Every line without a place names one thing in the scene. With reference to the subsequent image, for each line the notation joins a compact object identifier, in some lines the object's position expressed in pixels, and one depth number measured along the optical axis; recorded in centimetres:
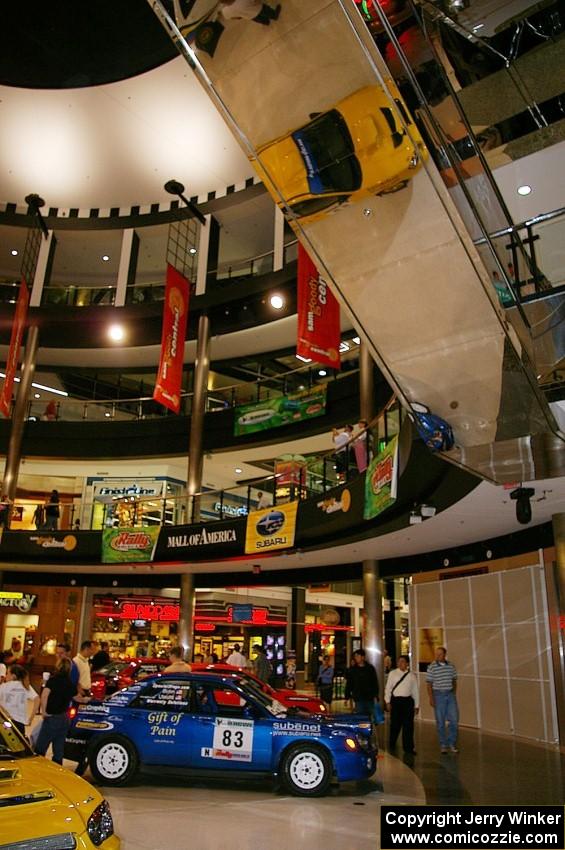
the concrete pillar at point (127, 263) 2499
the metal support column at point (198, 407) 2291
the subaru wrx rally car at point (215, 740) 812
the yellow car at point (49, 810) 371
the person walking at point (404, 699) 1141
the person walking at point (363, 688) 1222
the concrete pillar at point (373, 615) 1697
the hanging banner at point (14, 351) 2145
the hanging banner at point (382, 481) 1027
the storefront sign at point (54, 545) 2086
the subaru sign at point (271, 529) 1523
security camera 863
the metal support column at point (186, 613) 2048
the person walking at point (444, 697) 1145
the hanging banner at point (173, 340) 1970
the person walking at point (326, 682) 1866
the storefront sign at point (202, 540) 1773
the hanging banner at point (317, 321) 1535
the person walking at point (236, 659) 1720
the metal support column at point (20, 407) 2405
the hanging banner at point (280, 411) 2212
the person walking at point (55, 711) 801
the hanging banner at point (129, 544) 1914
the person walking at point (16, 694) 798
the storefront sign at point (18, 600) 2477
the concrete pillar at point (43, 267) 2555
